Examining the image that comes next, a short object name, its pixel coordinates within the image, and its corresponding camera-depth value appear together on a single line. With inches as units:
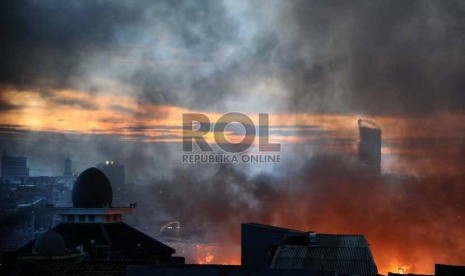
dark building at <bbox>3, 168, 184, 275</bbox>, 3427.7
